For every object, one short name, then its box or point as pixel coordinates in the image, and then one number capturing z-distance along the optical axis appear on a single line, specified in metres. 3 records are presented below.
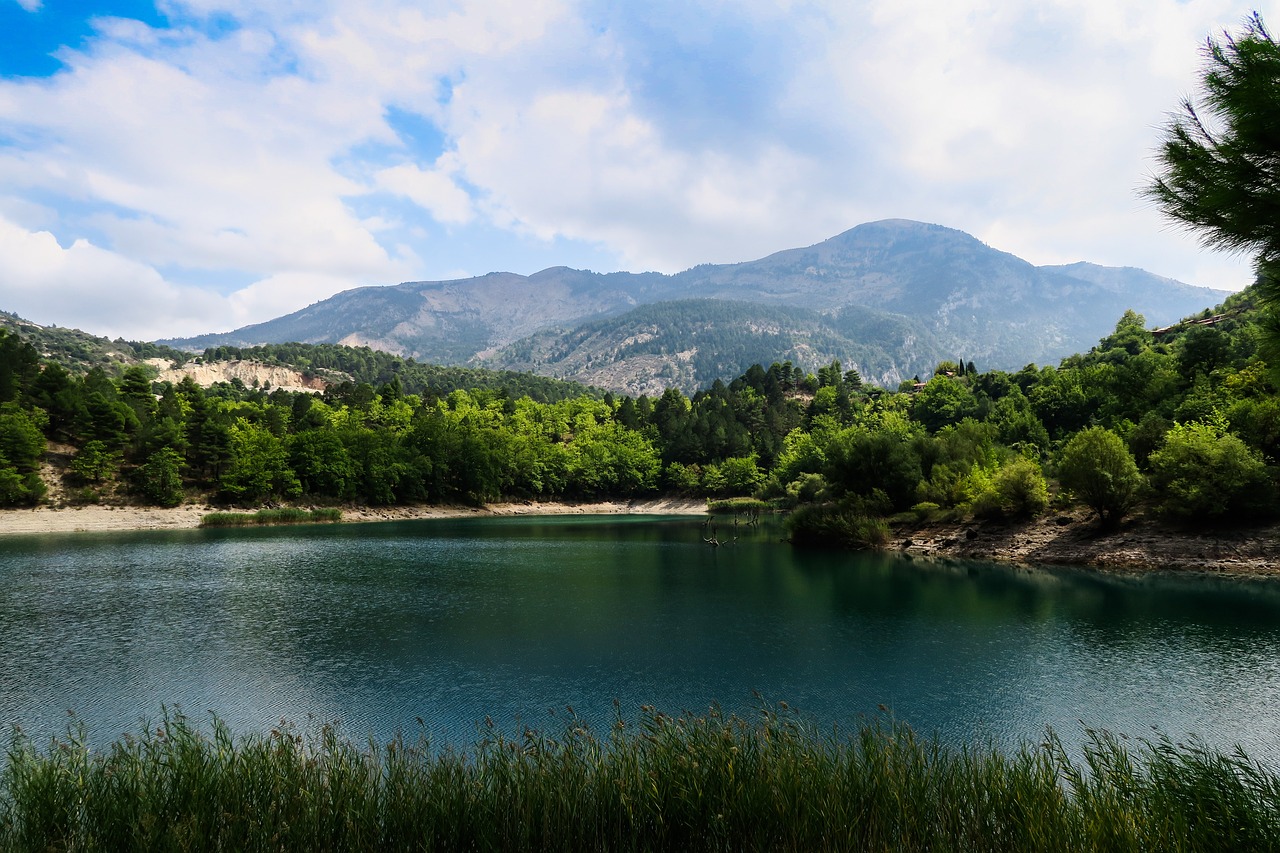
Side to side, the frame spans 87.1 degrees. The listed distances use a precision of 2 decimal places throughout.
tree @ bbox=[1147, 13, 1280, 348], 6.38
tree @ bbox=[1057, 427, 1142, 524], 39.88
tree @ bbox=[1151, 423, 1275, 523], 35.94
